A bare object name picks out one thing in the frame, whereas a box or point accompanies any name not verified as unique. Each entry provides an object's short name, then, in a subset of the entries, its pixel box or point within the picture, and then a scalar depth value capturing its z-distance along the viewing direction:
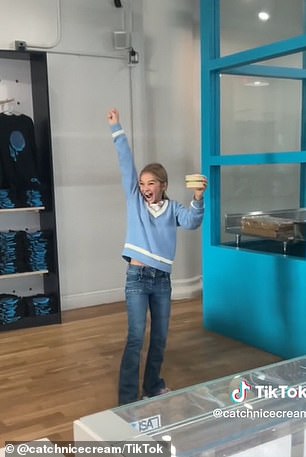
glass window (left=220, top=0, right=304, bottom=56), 3.68
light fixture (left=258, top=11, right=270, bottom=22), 3.84
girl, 2.51
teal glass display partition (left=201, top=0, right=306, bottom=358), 3.21
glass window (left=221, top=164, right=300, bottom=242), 3.97
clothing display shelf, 4.06
